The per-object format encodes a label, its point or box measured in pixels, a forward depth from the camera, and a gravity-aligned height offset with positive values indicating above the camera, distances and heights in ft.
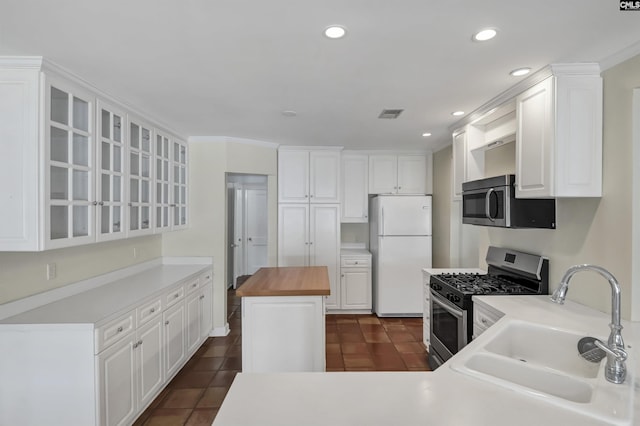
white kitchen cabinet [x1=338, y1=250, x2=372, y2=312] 15.05 -3.34
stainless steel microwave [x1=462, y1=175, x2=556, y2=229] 7.65 +0.11
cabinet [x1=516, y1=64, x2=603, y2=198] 6.38 +1.64
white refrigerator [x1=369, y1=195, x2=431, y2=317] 14.56 -1.86
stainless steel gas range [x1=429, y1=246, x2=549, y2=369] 7.91 -1.97
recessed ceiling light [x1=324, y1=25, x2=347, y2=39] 5.08 +2.94
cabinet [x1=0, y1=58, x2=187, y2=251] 6.00 +1.07
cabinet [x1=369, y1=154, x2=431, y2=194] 15.66 +1.89
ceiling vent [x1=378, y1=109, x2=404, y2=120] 9.39 +3.01
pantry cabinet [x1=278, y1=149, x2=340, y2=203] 14.61 +1.67
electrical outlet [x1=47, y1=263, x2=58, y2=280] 7.30 -1.39
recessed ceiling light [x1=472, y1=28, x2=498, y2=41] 5.15 +2.94
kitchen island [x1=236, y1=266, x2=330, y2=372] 7.77 -2.95
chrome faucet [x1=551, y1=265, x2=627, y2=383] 3.66 -1.51
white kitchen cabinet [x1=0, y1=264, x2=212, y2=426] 5.98 -2.96
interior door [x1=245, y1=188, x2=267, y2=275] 20.94 -1.16
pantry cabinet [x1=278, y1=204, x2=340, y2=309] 14.49 -1.07
